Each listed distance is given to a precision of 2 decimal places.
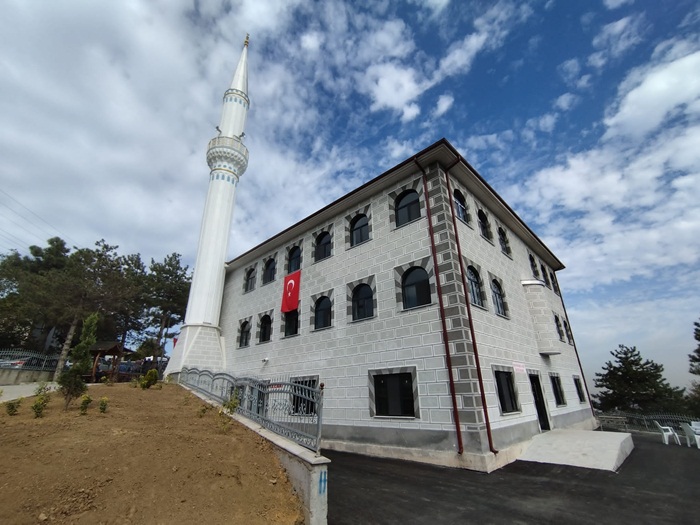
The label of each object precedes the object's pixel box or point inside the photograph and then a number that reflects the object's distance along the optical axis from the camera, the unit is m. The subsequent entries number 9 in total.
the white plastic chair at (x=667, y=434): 12.91
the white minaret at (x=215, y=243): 18.95
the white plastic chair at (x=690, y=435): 11.77
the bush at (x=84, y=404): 7.64
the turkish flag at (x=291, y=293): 15.25
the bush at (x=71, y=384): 8.13
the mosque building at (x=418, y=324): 9.43
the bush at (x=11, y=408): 7.25
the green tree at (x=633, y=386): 28.48
